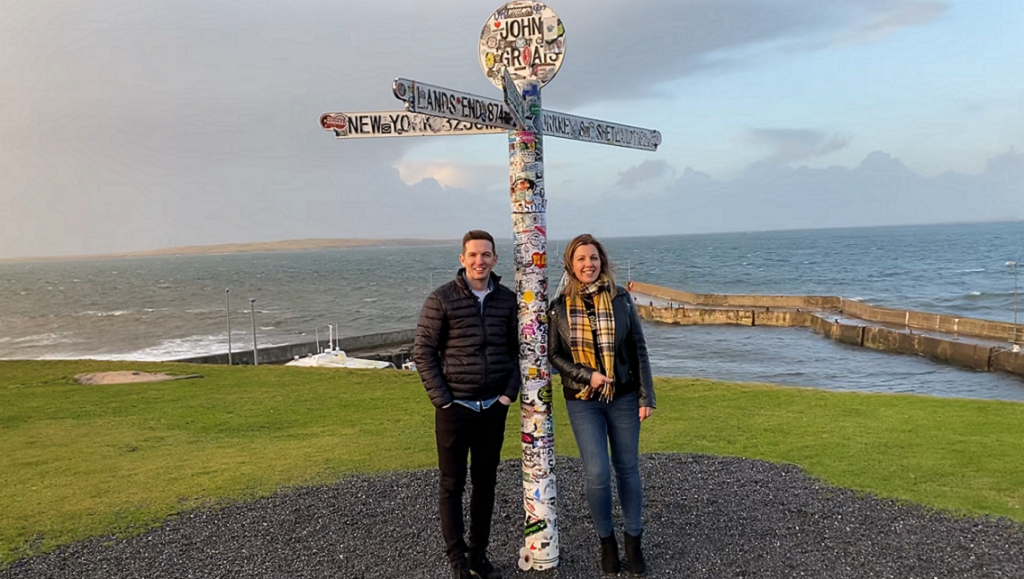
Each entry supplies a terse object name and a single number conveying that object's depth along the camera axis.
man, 4.06
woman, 4.09
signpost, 4.18
